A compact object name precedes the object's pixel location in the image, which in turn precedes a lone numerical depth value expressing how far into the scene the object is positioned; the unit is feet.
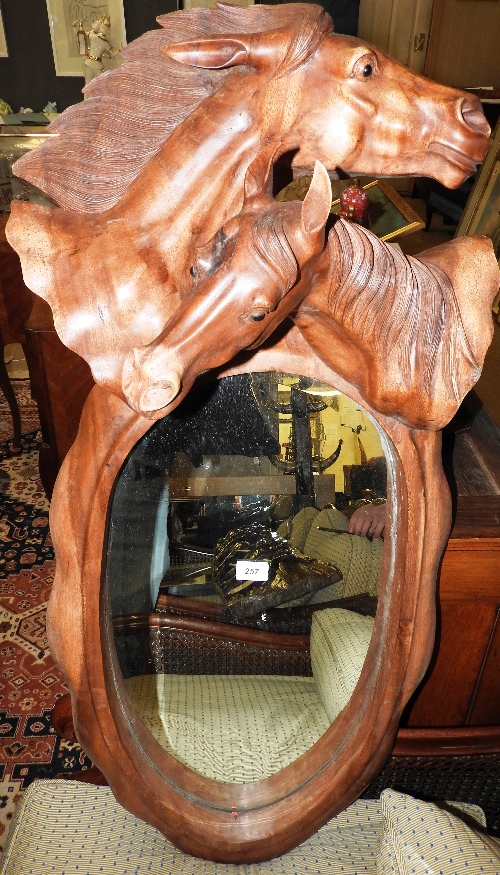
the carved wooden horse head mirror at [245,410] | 1.62
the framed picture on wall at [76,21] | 10.27
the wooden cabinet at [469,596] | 2.58
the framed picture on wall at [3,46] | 10.26
